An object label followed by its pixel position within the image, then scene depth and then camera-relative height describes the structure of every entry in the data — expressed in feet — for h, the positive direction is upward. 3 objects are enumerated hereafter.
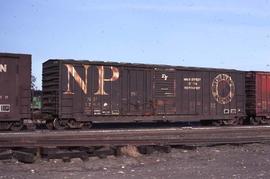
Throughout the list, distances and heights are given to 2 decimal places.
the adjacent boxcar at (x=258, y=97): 97.71 +0.75
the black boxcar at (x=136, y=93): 77.71 +1.37
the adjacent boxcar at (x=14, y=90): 67.67 +1.55
